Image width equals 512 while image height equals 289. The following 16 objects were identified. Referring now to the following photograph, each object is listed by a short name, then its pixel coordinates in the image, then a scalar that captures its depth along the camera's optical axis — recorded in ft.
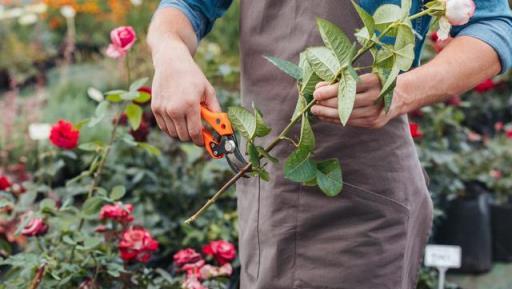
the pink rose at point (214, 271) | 6.72
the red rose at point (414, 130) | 8.44
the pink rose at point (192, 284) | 6.21
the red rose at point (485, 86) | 10.69
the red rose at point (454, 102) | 10.66
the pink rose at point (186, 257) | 6.68
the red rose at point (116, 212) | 6.55
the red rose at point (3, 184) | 7.16
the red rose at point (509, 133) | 10.71
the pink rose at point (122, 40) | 6.72
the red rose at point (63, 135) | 7.16
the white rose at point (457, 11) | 3.62
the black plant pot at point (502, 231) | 10.67
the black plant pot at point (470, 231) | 10.23
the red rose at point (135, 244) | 6.53
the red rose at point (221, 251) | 6.81
